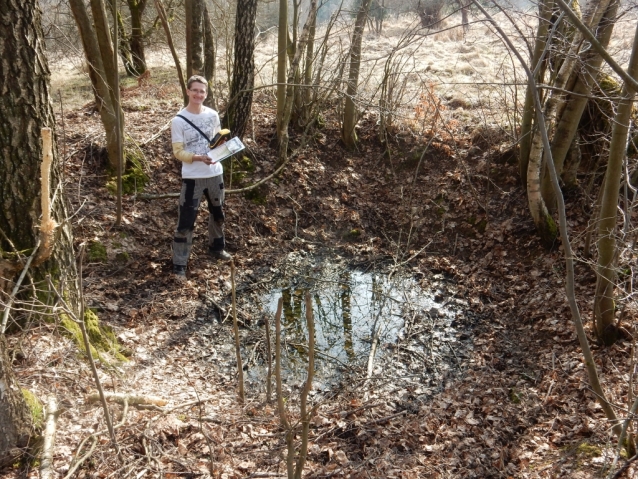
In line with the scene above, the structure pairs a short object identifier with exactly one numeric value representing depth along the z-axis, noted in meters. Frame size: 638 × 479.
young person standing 5.42
